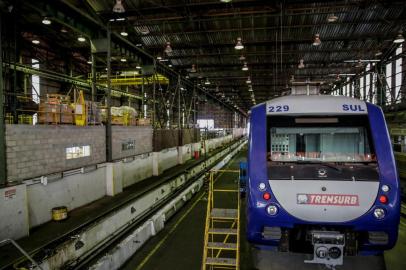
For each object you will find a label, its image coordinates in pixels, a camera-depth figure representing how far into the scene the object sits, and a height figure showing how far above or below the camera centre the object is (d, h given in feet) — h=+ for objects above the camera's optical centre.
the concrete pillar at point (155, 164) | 55.06 -6.60
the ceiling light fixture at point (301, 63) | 65.15 +15.29
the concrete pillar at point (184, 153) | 70.85 -5.97
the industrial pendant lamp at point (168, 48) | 49.54 +14.17
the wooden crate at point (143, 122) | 56.85 +1.73
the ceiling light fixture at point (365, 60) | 65.92 +15.95
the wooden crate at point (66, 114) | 32.76 +1.98
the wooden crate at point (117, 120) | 48.01 +1.79
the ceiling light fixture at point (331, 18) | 40.87 +15.91
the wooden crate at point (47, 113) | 30.68 +1.94
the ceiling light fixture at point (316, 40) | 46.57 +14.52
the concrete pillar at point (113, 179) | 38.91 -6.72
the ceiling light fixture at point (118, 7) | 31.28 +13.50
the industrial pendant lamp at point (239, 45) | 46.14 +13.84
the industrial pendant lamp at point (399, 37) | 44.41 +14.25
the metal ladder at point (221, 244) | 16.22 -6.63
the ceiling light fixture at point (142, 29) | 46.96 +17.23
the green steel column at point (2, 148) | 24.13 -1.43
